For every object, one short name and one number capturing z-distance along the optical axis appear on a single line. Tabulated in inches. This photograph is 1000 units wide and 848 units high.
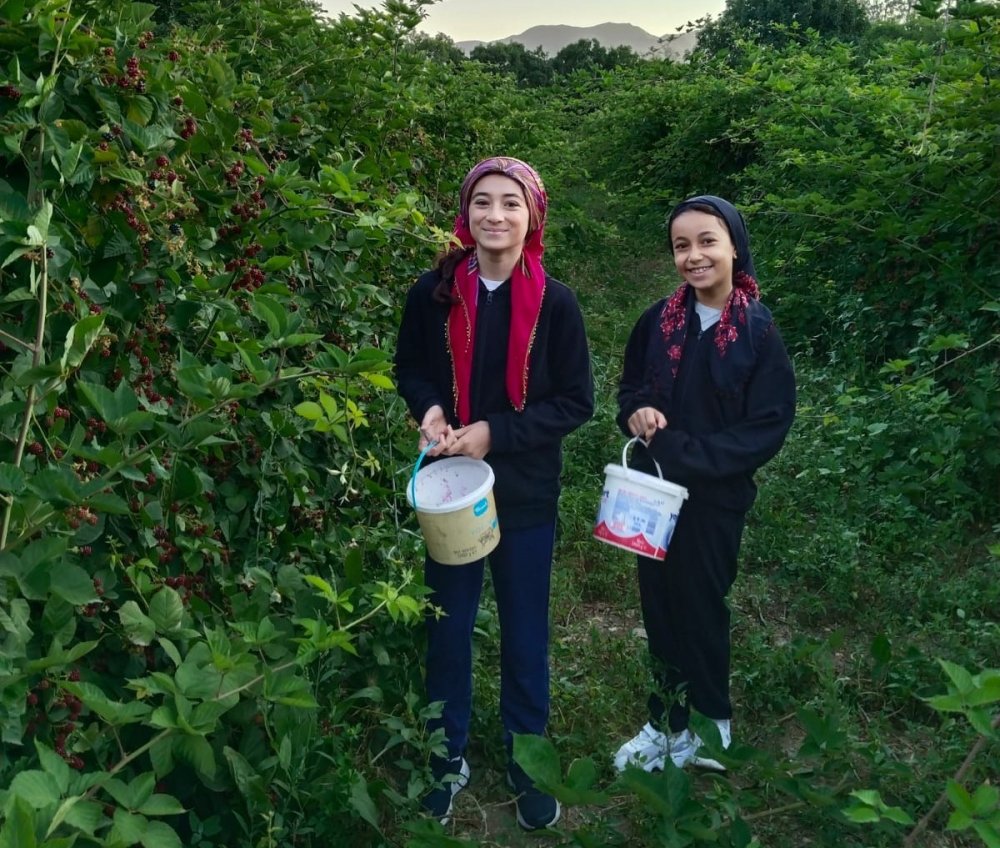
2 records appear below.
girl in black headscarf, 101.7
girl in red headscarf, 96.3
